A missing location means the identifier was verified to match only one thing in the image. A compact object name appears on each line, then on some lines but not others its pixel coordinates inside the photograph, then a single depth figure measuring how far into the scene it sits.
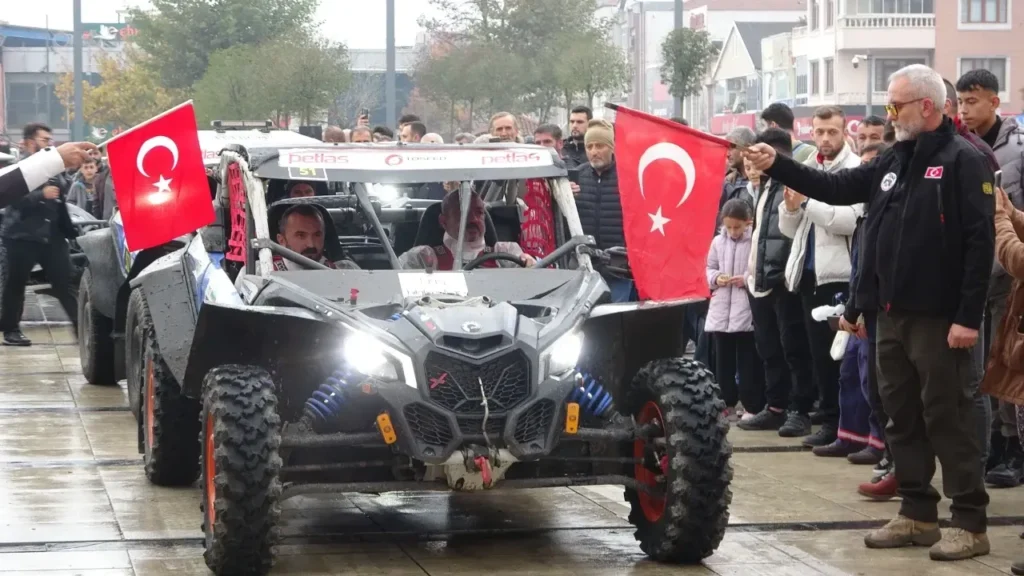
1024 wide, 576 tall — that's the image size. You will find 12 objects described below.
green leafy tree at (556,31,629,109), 36.38
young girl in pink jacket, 11.41
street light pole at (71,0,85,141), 33.00
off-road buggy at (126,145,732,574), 6.75
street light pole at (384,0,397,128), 28.41
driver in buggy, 8.30
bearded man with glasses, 7.16
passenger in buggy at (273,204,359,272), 8.30
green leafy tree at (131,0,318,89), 44.50
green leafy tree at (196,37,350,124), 36.28
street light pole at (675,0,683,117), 27.49
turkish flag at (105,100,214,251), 8.54
